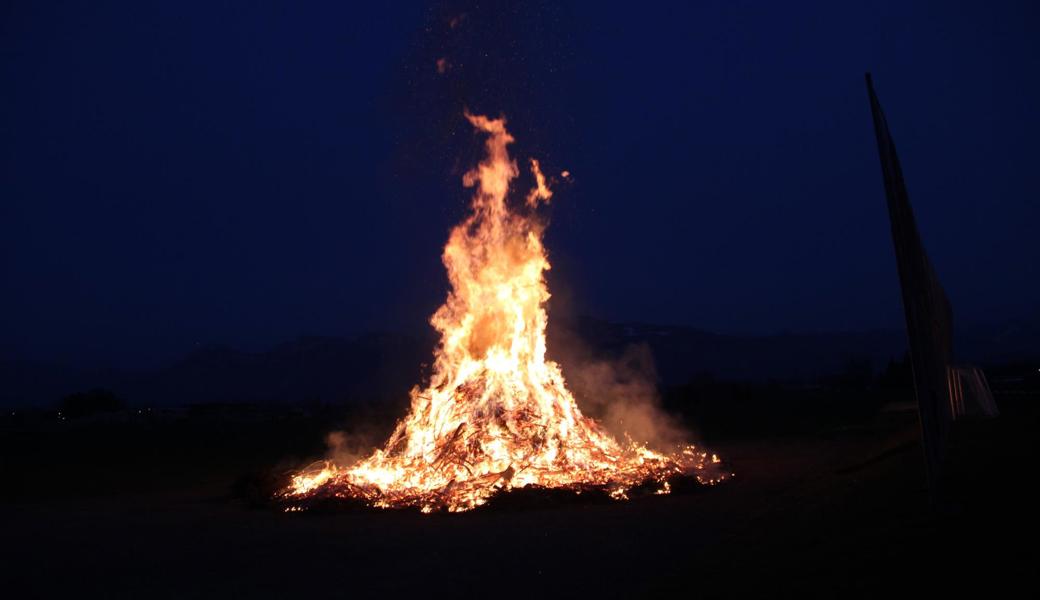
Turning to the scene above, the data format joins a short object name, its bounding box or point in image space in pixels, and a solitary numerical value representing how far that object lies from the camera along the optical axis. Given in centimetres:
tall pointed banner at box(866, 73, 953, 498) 736
